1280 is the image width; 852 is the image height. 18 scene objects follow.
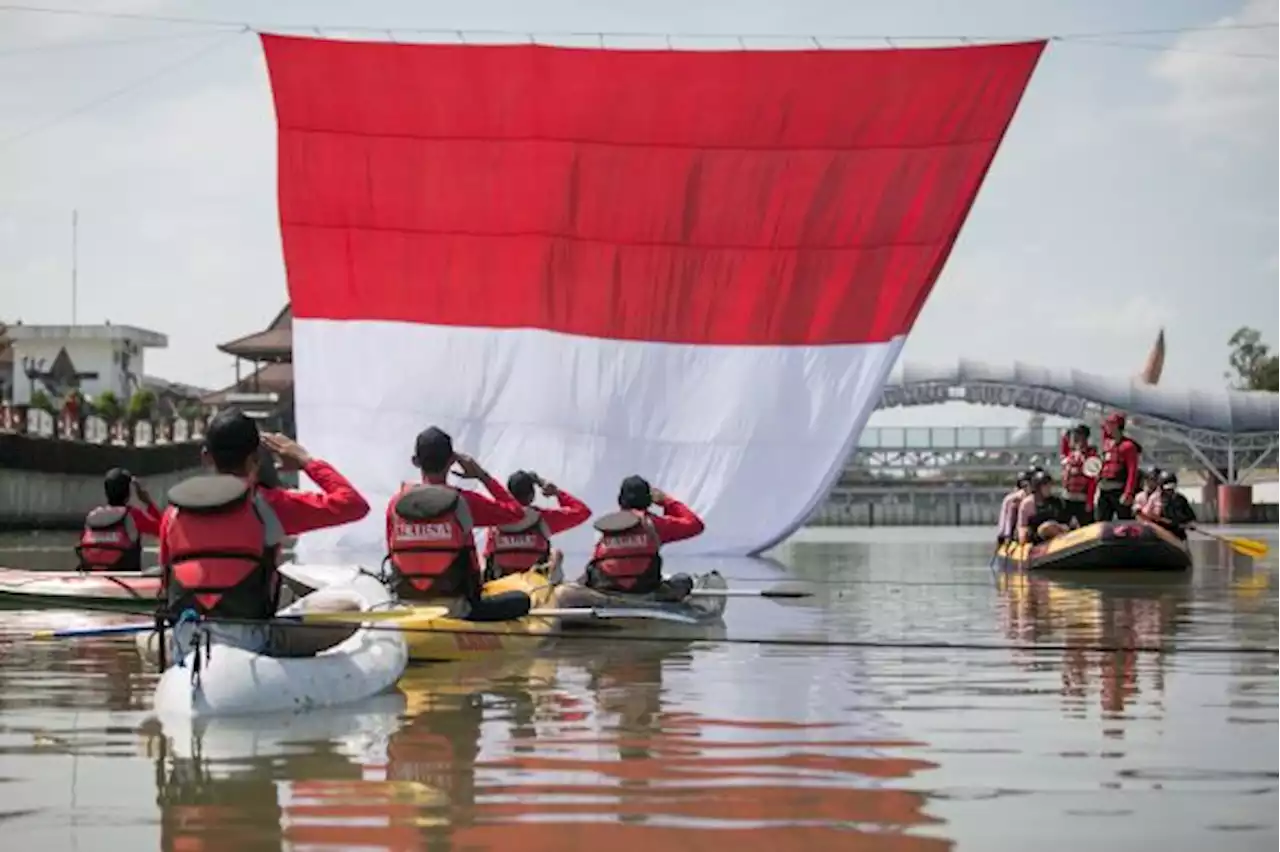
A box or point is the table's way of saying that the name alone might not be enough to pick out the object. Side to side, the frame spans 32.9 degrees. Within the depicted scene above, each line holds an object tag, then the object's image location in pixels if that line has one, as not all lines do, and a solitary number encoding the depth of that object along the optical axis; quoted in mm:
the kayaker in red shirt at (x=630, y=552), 18328
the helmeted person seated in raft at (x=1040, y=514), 32906
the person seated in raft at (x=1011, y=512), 35969
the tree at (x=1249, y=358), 131250
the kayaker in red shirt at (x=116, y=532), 19688
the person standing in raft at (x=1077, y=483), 33562
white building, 127938
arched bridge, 86375
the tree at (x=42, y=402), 88088
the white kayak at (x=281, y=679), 11398
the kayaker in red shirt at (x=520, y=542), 18969
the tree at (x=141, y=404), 90938
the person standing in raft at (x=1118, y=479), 32031
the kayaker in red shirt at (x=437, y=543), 14867
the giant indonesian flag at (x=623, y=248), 34031
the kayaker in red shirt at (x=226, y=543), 11727
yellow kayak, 14727
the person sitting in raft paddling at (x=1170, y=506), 36094
